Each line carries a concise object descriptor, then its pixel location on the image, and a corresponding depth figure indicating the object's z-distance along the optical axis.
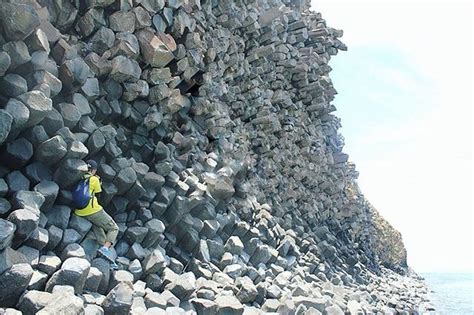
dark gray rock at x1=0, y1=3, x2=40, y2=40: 5.46
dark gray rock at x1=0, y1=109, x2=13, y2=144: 5.14
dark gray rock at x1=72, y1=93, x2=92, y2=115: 6.45
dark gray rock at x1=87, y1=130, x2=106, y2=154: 6.54
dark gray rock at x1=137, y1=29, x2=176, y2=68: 7.64
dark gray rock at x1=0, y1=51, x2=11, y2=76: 5.36
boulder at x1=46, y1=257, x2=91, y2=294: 4.99
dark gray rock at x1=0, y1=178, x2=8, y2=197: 5.23
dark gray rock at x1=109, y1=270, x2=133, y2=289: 5.76
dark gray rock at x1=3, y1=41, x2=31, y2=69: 5.52
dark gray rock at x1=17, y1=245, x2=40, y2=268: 5.03
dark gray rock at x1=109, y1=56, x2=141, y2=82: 7.16
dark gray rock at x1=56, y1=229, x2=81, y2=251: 5.55
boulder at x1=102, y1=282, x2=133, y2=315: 5.16
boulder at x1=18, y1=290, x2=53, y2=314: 4.57
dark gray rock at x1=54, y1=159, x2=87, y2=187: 5.96
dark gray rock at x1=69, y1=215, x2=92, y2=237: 5.92
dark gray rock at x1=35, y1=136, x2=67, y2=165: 5.74
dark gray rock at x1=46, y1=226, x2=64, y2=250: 5.45
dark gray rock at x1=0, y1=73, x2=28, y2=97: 5.43
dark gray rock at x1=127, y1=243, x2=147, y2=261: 6.55
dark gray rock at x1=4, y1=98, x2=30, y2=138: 5.32
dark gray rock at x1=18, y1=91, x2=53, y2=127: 5.52
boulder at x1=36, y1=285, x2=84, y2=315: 4.43
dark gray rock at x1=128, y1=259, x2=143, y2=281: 6.29
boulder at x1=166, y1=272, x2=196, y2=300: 6.32
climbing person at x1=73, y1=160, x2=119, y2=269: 6.04
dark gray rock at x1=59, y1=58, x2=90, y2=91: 6.30
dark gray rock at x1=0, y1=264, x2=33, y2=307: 4.60
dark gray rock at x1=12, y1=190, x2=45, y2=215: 5.21
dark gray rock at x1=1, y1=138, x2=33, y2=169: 5.51
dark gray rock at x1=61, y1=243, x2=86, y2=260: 5.45
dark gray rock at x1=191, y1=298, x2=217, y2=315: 6.27
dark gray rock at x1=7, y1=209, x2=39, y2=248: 4.96
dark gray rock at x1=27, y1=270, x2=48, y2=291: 4.83
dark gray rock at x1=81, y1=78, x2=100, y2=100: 6.68
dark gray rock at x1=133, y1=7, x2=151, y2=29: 7.52
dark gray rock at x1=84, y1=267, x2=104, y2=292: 5.38
